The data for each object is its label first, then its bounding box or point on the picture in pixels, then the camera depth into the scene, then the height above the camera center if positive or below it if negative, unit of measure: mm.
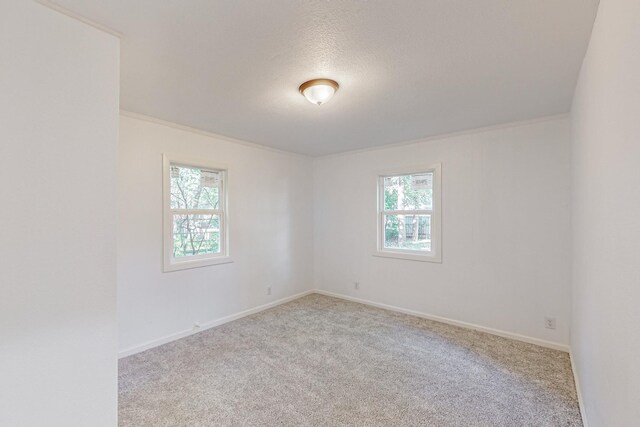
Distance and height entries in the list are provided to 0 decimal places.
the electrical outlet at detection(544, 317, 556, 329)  2920 -1151
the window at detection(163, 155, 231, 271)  3186 -17
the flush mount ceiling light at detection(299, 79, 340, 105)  2125 +947
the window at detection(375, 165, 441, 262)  3765 -24
